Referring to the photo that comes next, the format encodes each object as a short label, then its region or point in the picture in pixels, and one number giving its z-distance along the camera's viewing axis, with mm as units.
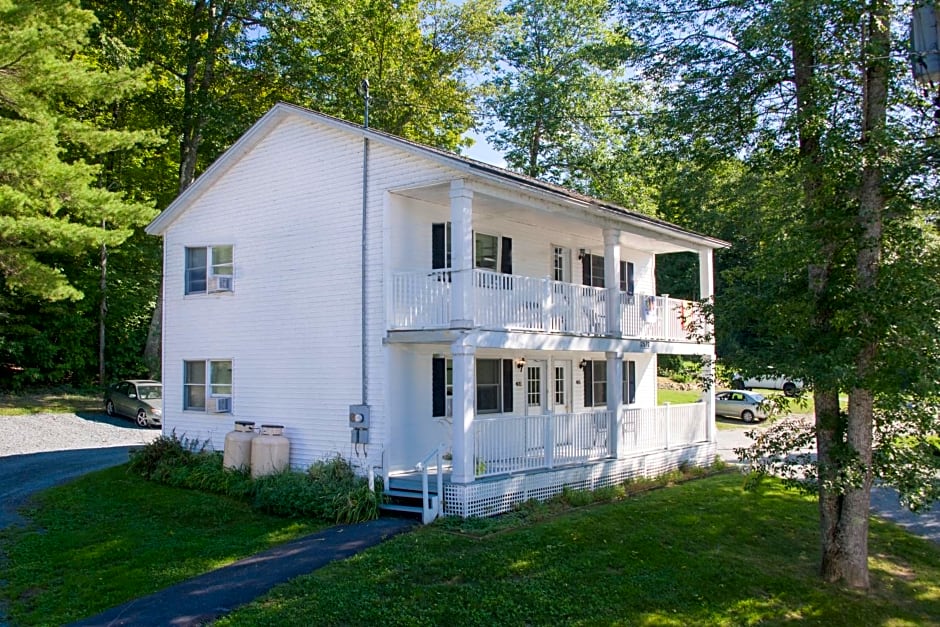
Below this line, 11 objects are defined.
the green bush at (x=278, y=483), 13062
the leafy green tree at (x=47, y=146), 19188
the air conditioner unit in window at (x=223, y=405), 16844
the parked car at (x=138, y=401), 25672
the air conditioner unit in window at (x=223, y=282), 17125
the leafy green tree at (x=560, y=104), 33938
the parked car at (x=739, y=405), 34594
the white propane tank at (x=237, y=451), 15516
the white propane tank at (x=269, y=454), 15016
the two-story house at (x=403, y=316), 13914
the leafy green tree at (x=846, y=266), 9883
